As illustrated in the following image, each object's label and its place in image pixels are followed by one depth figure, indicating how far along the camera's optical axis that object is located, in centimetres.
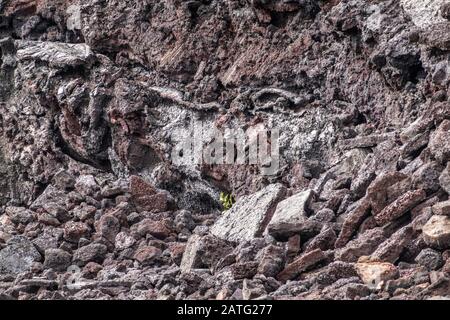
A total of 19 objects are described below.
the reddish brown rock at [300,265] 1027
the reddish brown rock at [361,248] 1028
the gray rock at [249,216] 1251
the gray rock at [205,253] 1164
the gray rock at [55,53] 1903
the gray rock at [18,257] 1335
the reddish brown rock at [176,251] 1239
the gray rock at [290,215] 1141
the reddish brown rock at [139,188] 1548
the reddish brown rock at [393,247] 989
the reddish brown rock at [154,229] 1358
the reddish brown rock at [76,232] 1406
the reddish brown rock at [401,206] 1055
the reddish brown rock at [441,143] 1084
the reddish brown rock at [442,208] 972
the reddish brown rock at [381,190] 1095
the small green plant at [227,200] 1628
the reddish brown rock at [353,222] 1094
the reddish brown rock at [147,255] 1254
